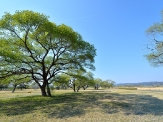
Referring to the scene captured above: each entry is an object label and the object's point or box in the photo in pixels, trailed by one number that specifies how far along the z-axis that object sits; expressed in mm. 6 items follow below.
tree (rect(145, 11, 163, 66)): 15306
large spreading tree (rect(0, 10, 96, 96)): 12709
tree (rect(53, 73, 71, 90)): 18973
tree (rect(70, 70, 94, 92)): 18138
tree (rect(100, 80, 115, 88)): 79841
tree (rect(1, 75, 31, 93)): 15127
